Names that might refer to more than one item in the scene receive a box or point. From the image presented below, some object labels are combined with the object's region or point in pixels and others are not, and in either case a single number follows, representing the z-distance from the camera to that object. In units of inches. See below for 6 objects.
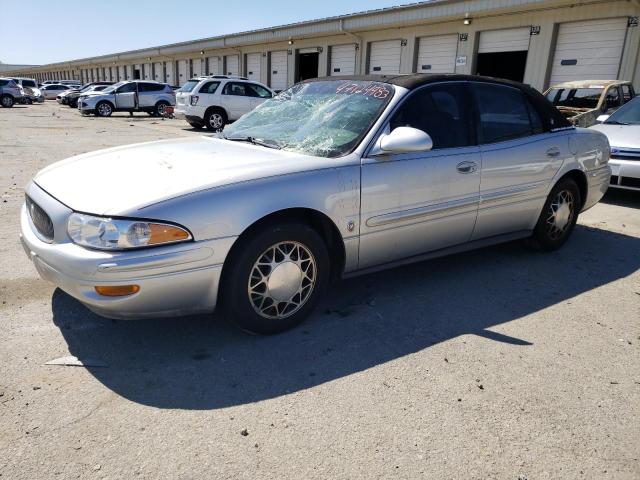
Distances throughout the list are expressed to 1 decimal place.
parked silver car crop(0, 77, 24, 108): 1189.7
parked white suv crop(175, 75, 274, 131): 663.1
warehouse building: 573.0
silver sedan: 106.1
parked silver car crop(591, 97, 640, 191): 272.8
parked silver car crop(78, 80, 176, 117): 973.8
